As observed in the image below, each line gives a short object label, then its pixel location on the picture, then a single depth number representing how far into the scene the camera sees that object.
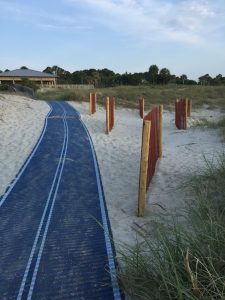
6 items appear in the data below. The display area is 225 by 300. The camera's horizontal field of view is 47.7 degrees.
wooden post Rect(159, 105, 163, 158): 7.32
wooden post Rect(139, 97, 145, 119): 15.32
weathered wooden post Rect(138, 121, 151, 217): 4.35
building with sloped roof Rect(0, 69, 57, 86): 42.62
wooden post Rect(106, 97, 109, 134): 10.54
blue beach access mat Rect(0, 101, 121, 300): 3.08
